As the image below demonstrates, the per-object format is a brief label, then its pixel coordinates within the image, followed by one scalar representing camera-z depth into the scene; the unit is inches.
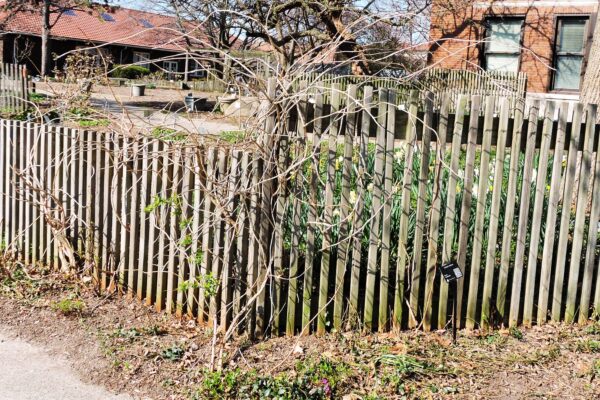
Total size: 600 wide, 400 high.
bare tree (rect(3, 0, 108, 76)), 1085.1
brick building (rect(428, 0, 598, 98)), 786.2
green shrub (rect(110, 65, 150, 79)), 1648.6
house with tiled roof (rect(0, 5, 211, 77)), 1684.3
